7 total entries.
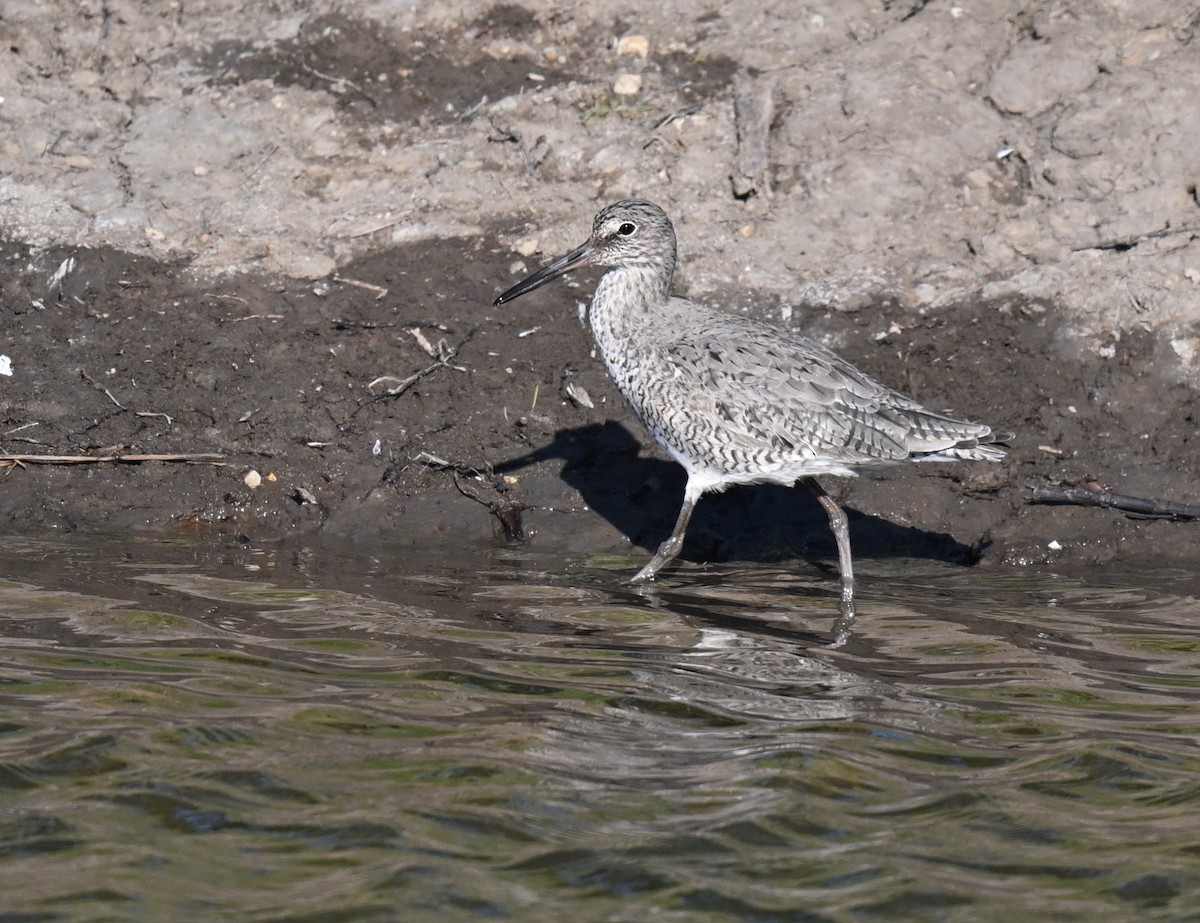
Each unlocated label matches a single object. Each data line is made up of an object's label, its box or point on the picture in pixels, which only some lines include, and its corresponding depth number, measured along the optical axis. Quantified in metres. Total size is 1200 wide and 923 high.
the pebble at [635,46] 21.19
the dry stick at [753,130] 19.39
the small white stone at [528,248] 18.97
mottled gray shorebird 14.77
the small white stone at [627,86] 20.66
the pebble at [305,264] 18.73
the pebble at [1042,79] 19.53
